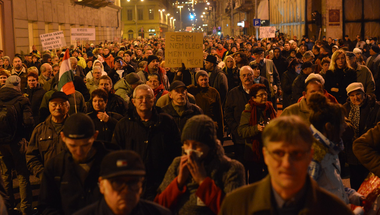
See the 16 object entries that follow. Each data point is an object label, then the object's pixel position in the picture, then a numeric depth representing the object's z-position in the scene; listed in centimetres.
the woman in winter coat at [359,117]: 624
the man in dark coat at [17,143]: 670
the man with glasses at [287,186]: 227
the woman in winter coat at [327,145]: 346
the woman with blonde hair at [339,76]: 856
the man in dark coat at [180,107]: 621
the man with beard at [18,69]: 1063
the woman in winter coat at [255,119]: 598
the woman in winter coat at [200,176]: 318
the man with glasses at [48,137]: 525
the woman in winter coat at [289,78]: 1023
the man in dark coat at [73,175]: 358
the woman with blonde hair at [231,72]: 1072
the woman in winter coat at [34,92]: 815
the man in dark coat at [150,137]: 465
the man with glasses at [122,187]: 263
